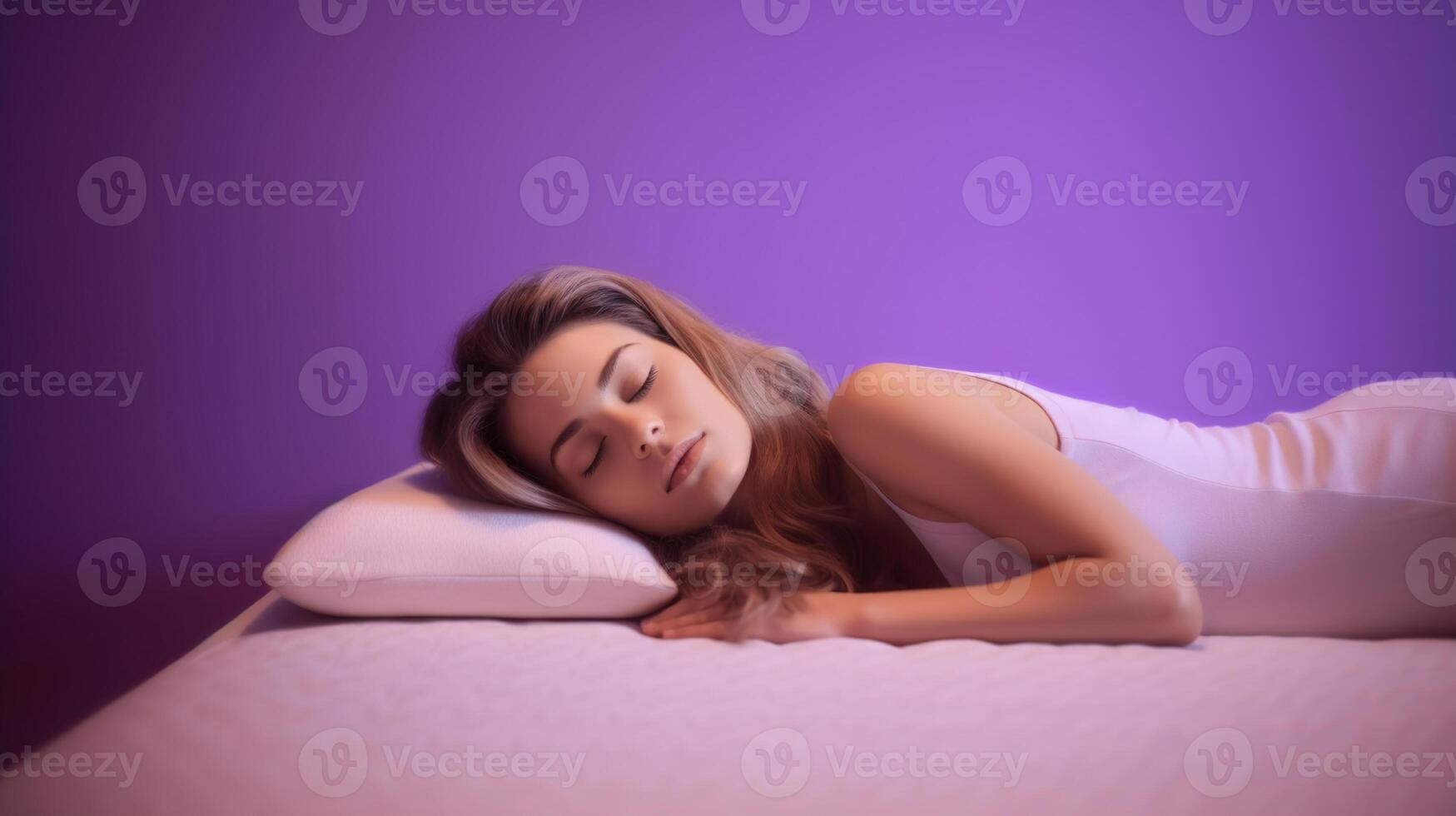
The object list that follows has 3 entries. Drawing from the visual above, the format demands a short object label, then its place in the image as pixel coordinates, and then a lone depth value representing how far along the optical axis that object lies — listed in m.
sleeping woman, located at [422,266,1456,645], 1.23
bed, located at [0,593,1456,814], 0.81
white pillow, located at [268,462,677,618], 1.26
